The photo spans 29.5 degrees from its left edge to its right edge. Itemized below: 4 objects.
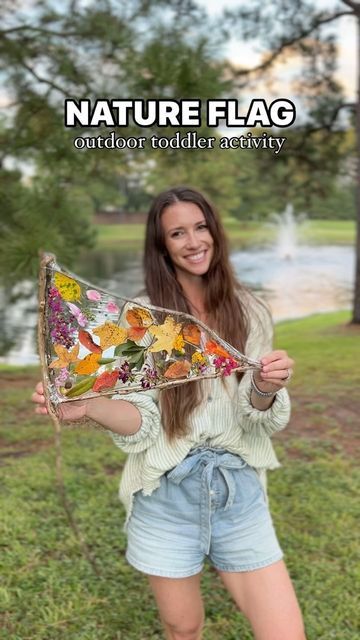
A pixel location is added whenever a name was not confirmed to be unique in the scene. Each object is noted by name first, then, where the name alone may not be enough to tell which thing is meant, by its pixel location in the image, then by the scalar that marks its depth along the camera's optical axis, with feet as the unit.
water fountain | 50.31
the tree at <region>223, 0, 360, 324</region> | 15.19
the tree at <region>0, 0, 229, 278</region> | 9.67
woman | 3.54
